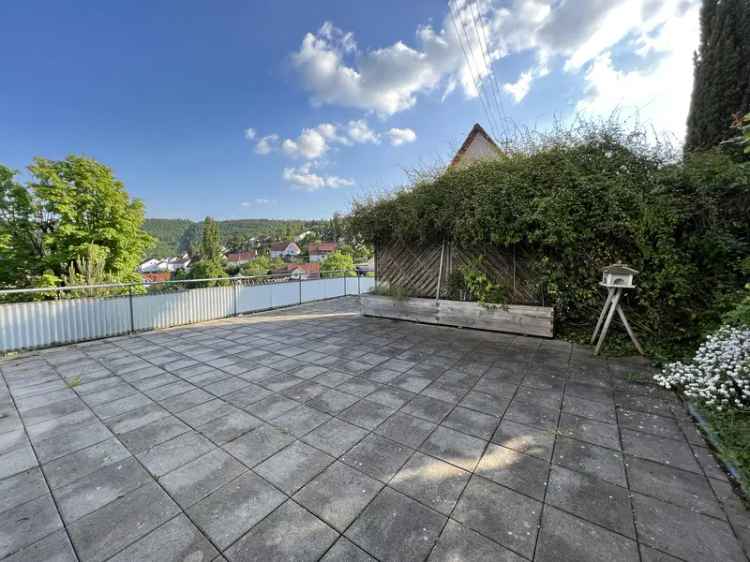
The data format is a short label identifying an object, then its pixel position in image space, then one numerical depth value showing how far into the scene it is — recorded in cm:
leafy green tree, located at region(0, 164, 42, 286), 885
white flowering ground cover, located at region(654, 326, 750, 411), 200
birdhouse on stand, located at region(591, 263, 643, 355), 312
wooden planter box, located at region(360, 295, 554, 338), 406
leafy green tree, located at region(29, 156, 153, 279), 897
